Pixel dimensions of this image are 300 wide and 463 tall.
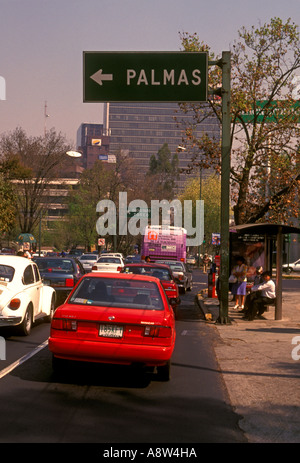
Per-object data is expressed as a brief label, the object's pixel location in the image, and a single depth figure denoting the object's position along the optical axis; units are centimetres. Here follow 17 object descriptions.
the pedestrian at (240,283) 2034
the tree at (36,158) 4525
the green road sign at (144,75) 1559
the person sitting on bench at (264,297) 1797
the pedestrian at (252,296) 1806
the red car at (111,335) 869
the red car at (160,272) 1905
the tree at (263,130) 2247
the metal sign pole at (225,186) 1659
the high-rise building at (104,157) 17578
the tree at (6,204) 3094
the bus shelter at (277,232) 1778
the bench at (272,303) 1795
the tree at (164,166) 17275
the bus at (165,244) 4206
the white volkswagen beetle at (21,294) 1248
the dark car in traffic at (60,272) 1908
